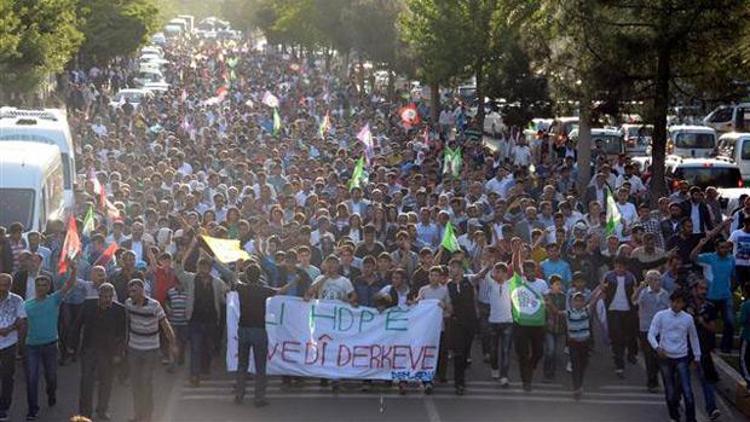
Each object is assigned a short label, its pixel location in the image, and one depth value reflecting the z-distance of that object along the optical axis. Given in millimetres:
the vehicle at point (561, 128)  36344
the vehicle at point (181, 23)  129475
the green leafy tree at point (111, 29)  56656
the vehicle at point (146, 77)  65494
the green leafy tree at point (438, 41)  40969
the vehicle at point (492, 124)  48219
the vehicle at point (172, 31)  118825
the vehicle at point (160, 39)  102369
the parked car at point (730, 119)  44438
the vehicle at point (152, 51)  84688
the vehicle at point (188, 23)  144962
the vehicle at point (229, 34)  159250
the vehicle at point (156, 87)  52881
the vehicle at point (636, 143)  40050
